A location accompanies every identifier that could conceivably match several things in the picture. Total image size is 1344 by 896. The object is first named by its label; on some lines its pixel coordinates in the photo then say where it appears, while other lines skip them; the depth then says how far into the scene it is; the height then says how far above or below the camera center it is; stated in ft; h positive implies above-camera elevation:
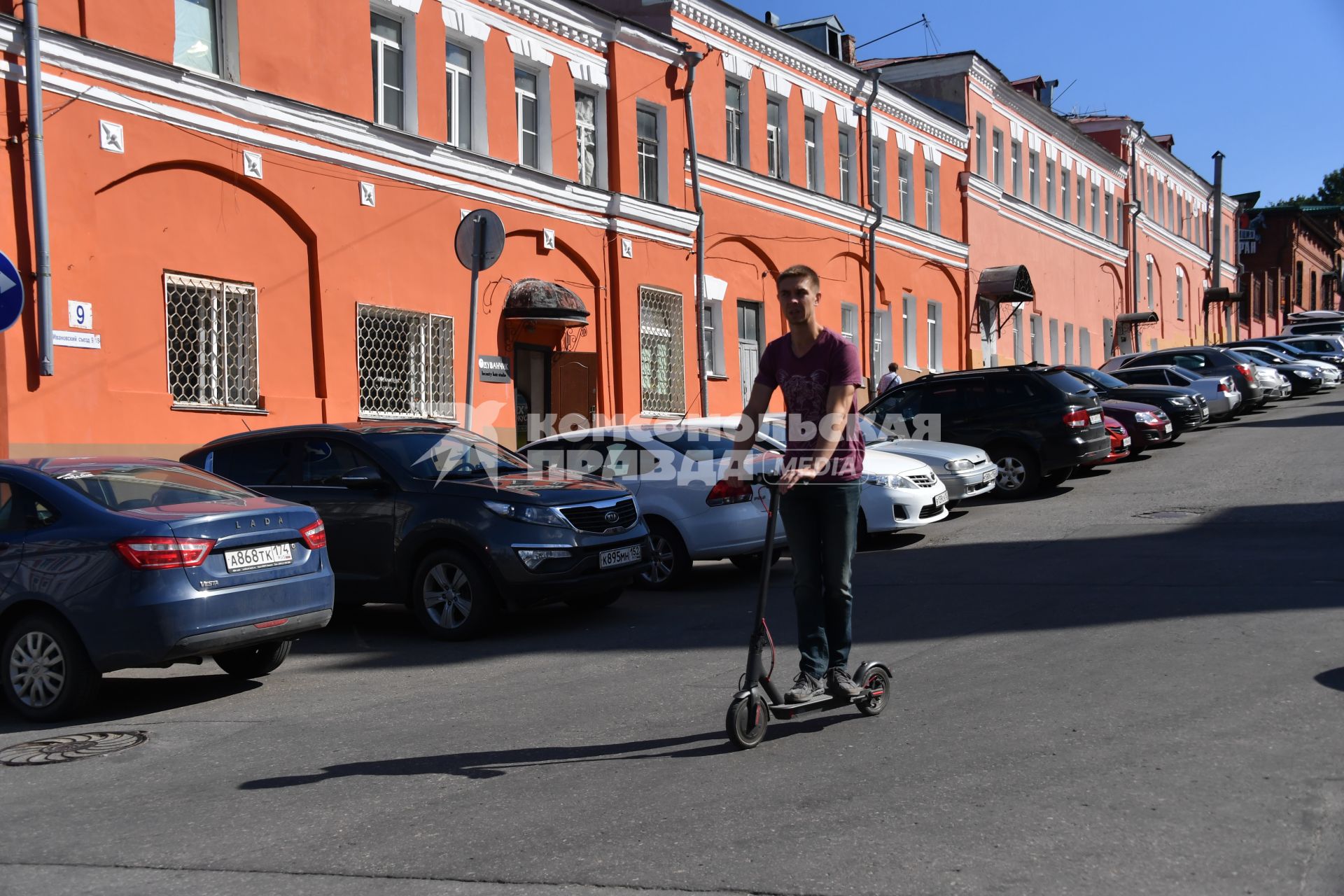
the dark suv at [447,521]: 33.35 -2.73
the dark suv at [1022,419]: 60.23 -0.75
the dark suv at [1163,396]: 81.35 +0.17
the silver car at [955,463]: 52.26 -2.36
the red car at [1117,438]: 69.41 -1.98
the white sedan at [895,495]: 45.73 -3.09
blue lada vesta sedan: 25.52 -3.04
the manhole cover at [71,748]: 23.43 -5.84
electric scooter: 19.99 -4.41
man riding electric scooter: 20.86 -1.39
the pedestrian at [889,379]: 90.84 +1.78
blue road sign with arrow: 35.37 +3.44
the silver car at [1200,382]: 91.15 +1.13
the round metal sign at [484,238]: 45.88 +6.01
